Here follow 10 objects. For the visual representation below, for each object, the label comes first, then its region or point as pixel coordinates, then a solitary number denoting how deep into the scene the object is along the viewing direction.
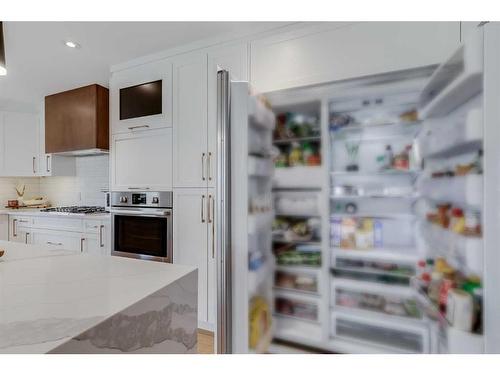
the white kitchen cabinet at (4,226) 3.02
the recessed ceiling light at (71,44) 1.80
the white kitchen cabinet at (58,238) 2.51
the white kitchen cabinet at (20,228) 2.88
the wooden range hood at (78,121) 2.44
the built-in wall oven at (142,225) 2.00
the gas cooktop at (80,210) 2.68
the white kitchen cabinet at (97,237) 2.34
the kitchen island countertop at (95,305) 0.45
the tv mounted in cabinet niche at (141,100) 2.02
